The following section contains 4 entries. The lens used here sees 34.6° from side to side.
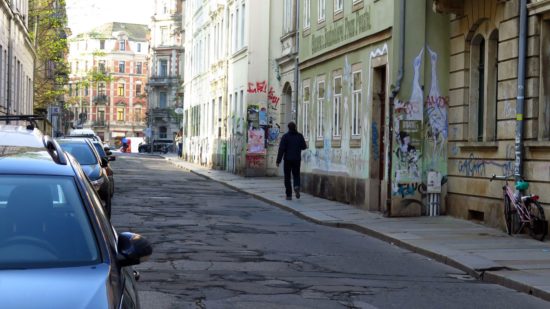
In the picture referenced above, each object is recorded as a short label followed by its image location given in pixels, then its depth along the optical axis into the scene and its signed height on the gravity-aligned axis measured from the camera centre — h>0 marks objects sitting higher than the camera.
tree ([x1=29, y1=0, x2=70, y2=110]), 44.03 +5.10
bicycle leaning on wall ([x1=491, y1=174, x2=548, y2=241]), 13.84 -1.02
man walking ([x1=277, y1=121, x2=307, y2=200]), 22.98 -0.22
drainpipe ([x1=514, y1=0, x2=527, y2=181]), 14.48 +0.88
